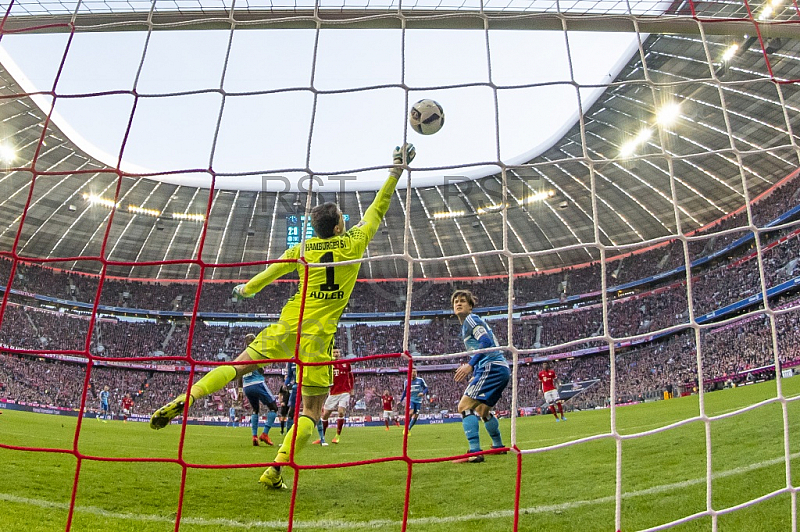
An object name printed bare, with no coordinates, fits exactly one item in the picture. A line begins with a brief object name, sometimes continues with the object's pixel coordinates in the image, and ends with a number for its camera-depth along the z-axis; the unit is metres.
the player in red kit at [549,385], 11.25
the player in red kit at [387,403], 13.20
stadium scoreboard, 24.00
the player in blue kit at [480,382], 4.64
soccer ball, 4.40
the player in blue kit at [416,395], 10.05
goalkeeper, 3.52
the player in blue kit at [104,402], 16.67
